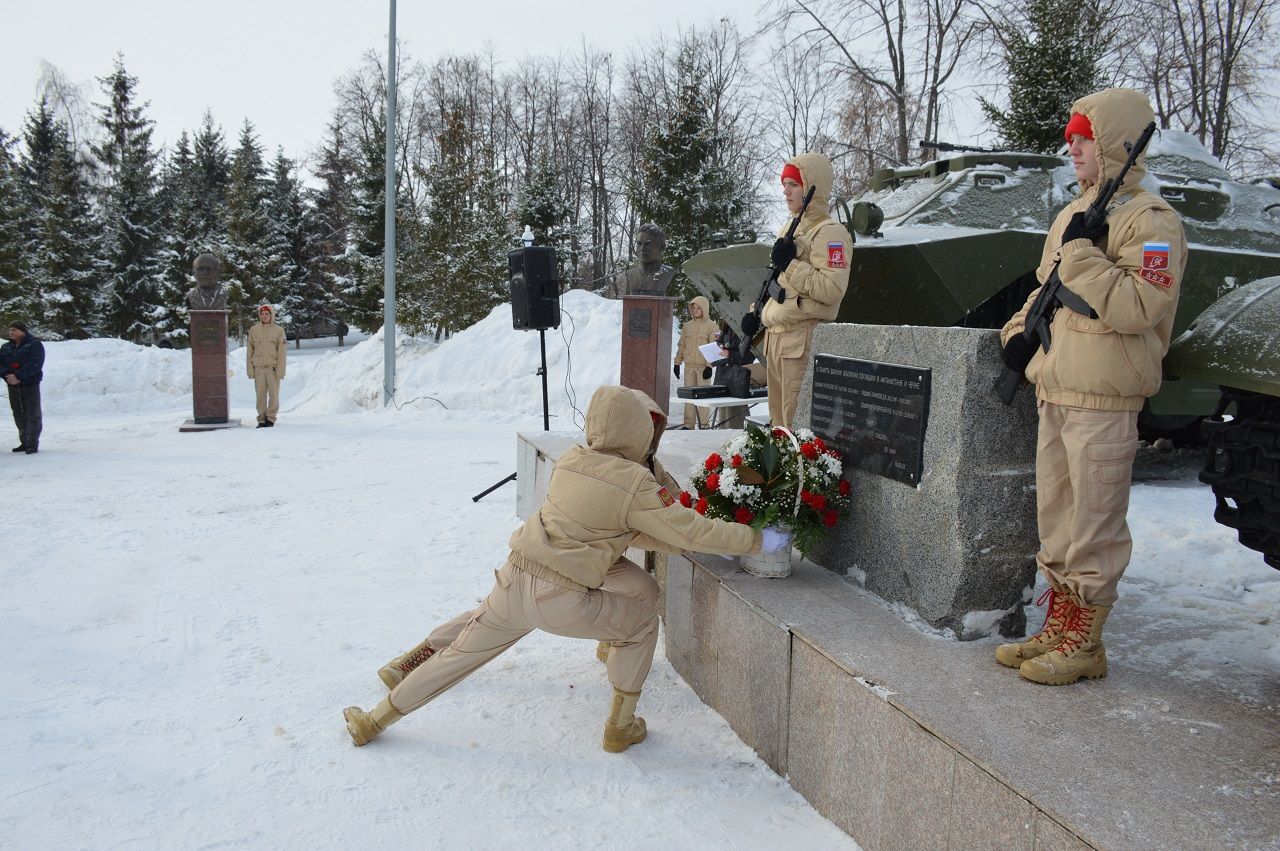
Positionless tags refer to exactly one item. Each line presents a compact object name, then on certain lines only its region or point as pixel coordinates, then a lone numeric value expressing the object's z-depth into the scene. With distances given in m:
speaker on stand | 8.09
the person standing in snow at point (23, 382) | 10.31
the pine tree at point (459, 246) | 22.33
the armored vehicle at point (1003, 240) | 5.77
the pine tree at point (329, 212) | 34.28
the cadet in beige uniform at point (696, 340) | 11.90
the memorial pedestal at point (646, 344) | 11.52
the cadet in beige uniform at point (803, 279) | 4.68
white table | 7.07
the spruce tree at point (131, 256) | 29.55
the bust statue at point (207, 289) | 13.06
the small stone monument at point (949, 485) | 3.15
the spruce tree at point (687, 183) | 20.20
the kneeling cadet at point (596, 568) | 3.18
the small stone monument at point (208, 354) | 12.75
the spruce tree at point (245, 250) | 29.14
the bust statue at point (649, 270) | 11.62
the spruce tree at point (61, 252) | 27.44
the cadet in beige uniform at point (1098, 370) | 2.62
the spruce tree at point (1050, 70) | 16.02
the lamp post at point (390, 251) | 15.16
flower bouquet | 3.62
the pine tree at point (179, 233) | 28.86
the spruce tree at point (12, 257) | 25.53
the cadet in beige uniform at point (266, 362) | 12.86
